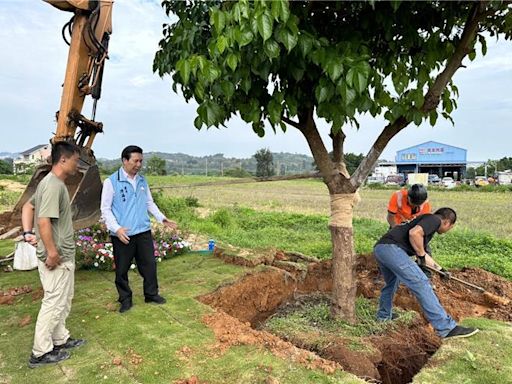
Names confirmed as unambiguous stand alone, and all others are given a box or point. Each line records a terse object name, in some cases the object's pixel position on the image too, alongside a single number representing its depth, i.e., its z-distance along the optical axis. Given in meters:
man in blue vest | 3.95
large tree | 2.33
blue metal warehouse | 53.88
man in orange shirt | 4.39
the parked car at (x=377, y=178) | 56.08
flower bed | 5.68
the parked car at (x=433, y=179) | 44.33
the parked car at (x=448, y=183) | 35.61
